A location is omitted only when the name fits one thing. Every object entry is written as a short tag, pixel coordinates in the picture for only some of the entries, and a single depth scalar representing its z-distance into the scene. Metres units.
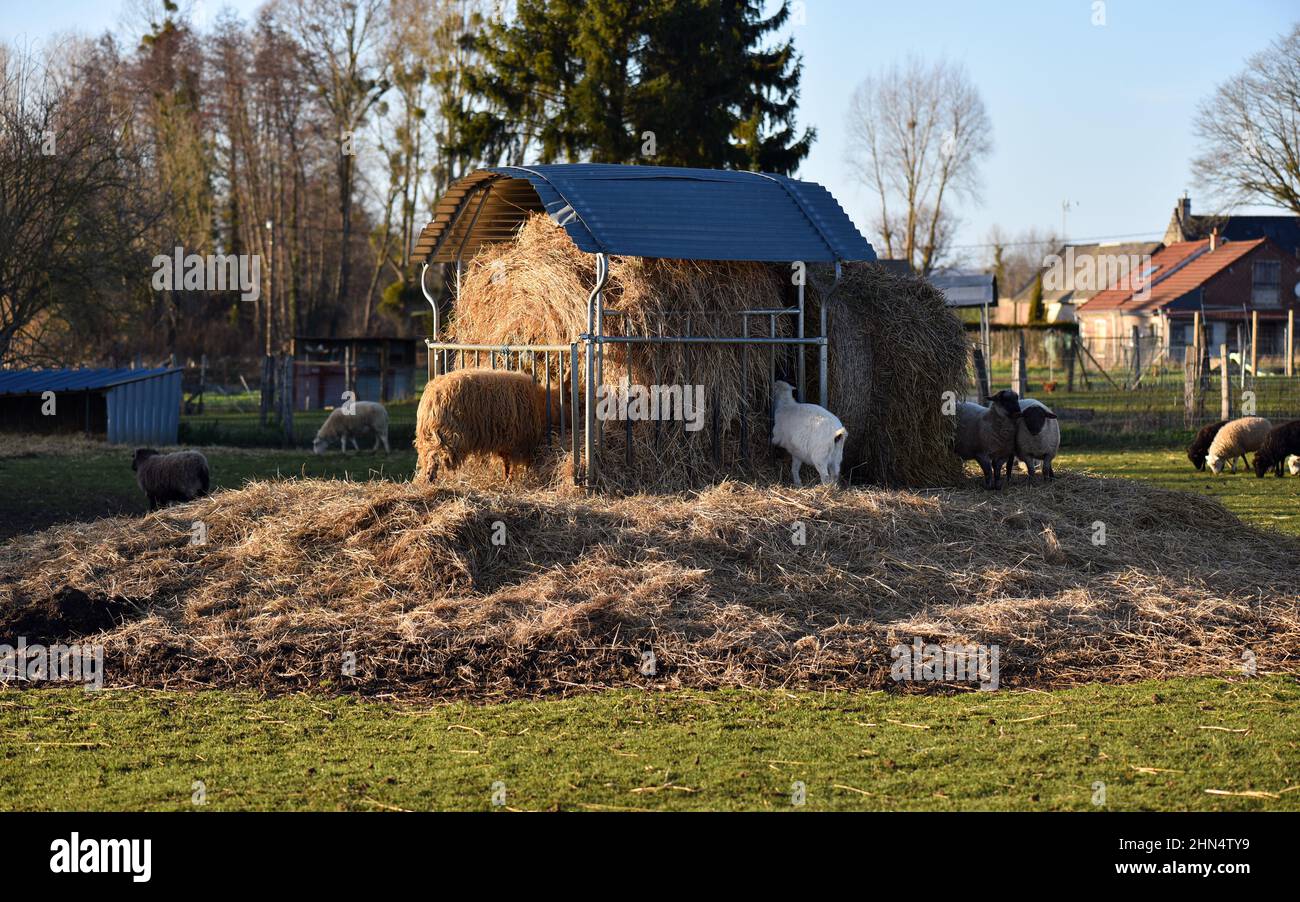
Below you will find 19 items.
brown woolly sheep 13.36
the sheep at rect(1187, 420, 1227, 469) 20.86
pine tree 33.91
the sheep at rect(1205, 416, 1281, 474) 20.66
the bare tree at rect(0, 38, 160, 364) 27.95
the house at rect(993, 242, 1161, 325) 69.62
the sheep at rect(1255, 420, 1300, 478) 19.94
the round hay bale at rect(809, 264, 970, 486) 14.70
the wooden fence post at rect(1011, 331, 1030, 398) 27.70
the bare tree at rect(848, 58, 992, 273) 60.38
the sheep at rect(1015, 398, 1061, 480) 14.68
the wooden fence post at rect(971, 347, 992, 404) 21.81
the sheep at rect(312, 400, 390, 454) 24.64
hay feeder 13.37
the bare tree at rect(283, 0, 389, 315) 45.88
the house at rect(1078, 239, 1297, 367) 59.31
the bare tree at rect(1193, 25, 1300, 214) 49.78
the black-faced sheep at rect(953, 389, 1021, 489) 14.88
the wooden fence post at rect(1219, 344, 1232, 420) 24.50
